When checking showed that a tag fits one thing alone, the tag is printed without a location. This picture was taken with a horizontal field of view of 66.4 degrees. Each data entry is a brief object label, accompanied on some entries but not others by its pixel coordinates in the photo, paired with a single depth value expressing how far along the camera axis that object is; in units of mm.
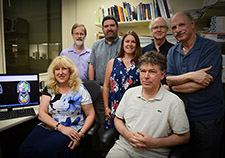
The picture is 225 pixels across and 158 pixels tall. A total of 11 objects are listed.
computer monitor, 1892
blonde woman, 1564
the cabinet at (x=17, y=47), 2414
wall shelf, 2746
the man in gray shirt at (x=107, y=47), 2373
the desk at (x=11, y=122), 1555
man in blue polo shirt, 1417
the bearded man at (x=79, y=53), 2574
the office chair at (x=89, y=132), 1689
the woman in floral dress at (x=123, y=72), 1844
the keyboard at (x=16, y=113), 1755
